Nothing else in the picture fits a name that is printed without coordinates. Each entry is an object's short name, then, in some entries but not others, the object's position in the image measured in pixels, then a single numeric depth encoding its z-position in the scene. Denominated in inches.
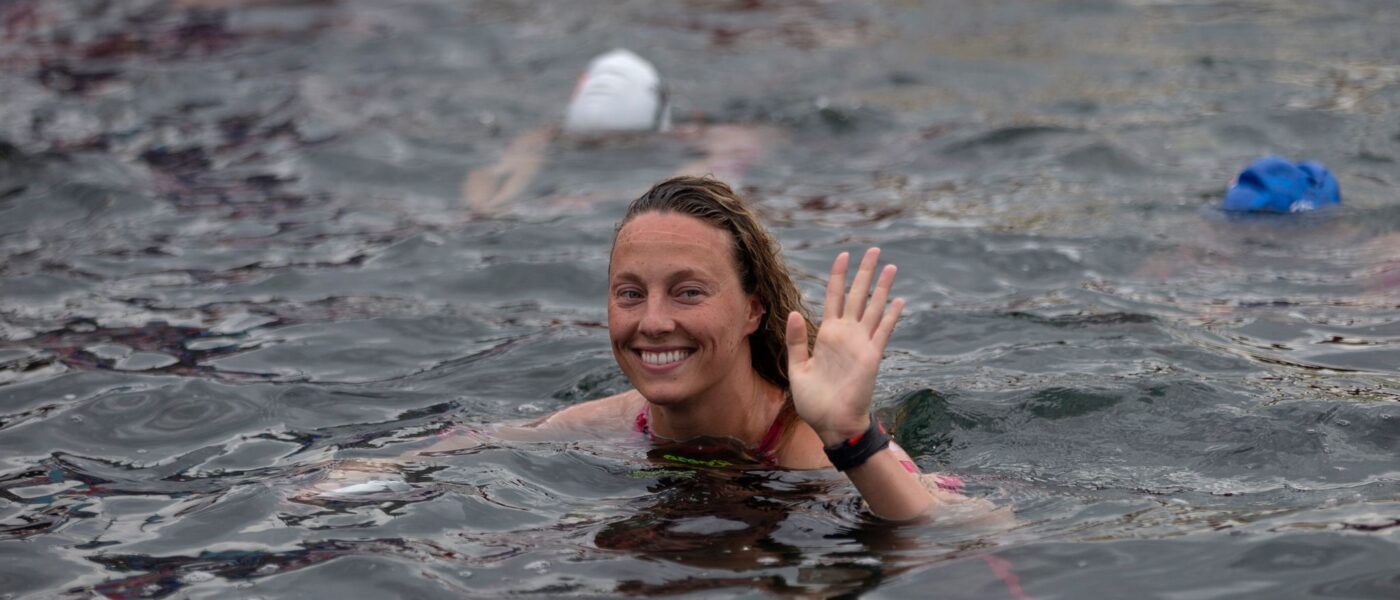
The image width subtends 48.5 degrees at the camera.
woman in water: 189.3
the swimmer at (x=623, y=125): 502.6
